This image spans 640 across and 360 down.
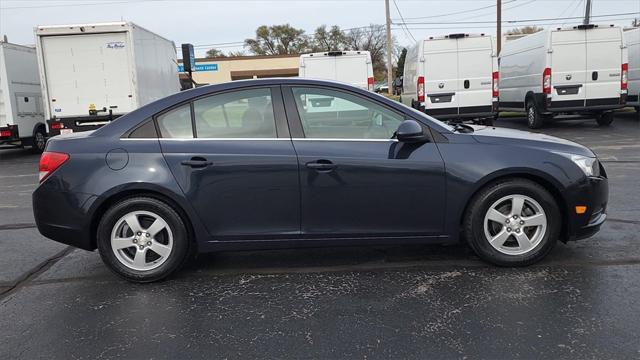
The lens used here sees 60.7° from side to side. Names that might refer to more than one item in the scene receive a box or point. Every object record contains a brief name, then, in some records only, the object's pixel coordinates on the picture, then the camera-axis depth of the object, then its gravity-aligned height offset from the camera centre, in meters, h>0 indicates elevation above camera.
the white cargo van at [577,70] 13.89 +0.59
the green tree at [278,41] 80.75 +10.04
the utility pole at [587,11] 25.33 +3.77
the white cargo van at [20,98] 14.32 +0.63
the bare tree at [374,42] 85.88 +9.78
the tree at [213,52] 81.56 +8.86
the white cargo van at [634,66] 16.06 +0.73
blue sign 52.16 +4.39
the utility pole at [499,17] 30.03 +4.40
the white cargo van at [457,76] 13.66 +0.58
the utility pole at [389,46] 33.42 +3.44
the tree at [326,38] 80.12 +9.96
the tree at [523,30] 66.65 +8.20
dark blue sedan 4.17 -0.59
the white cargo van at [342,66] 12.81 +0.92
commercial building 56.62 +4.45
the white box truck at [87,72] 12.44 +1.05
